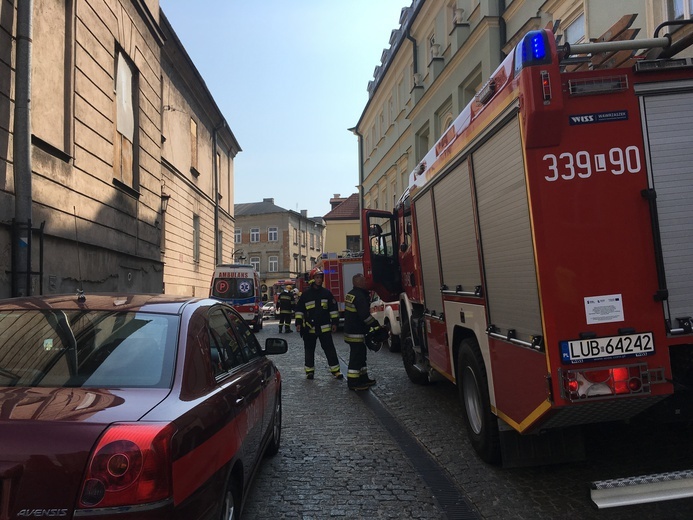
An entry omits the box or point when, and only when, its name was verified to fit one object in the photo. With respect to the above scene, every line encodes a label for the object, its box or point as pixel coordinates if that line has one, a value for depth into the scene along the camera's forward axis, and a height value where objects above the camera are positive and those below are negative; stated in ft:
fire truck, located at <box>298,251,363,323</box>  66.49 +2.91
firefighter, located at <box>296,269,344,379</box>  29.84 -1.18
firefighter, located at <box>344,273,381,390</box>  26.55 -1.54
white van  69.24 +1.86
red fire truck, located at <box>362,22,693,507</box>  10.74 +1.07
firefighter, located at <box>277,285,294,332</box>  63.62 -0.59
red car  6.26 -1.34
